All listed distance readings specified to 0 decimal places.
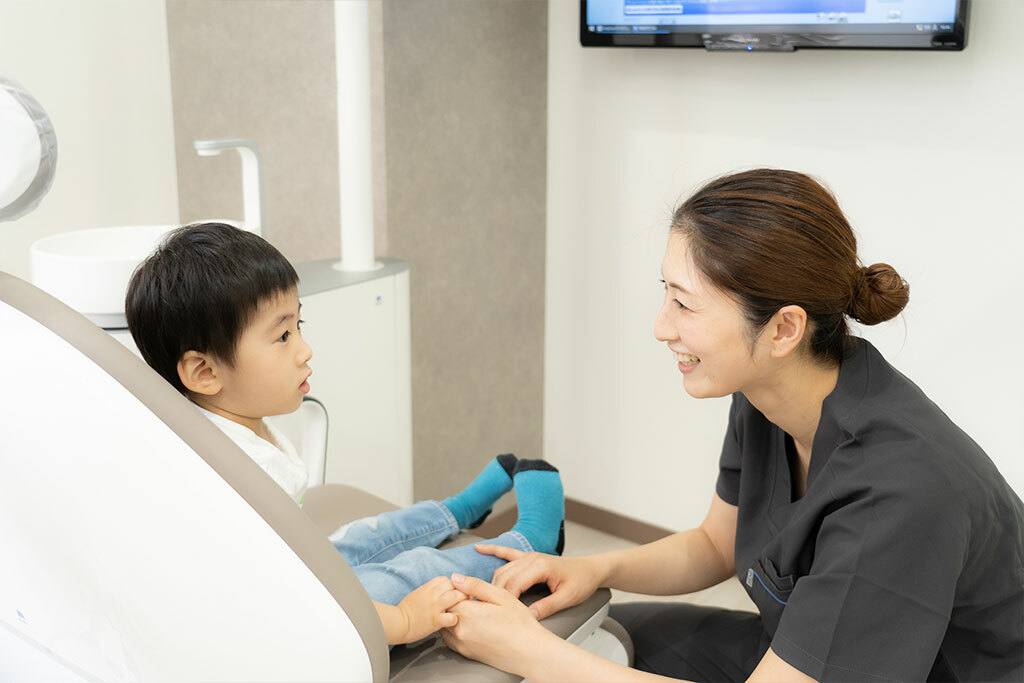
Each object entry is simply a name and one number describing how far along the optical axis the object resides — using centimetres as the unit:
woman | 106
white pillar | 189
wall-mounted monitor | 183
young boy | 115
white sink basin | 142
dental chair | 81
